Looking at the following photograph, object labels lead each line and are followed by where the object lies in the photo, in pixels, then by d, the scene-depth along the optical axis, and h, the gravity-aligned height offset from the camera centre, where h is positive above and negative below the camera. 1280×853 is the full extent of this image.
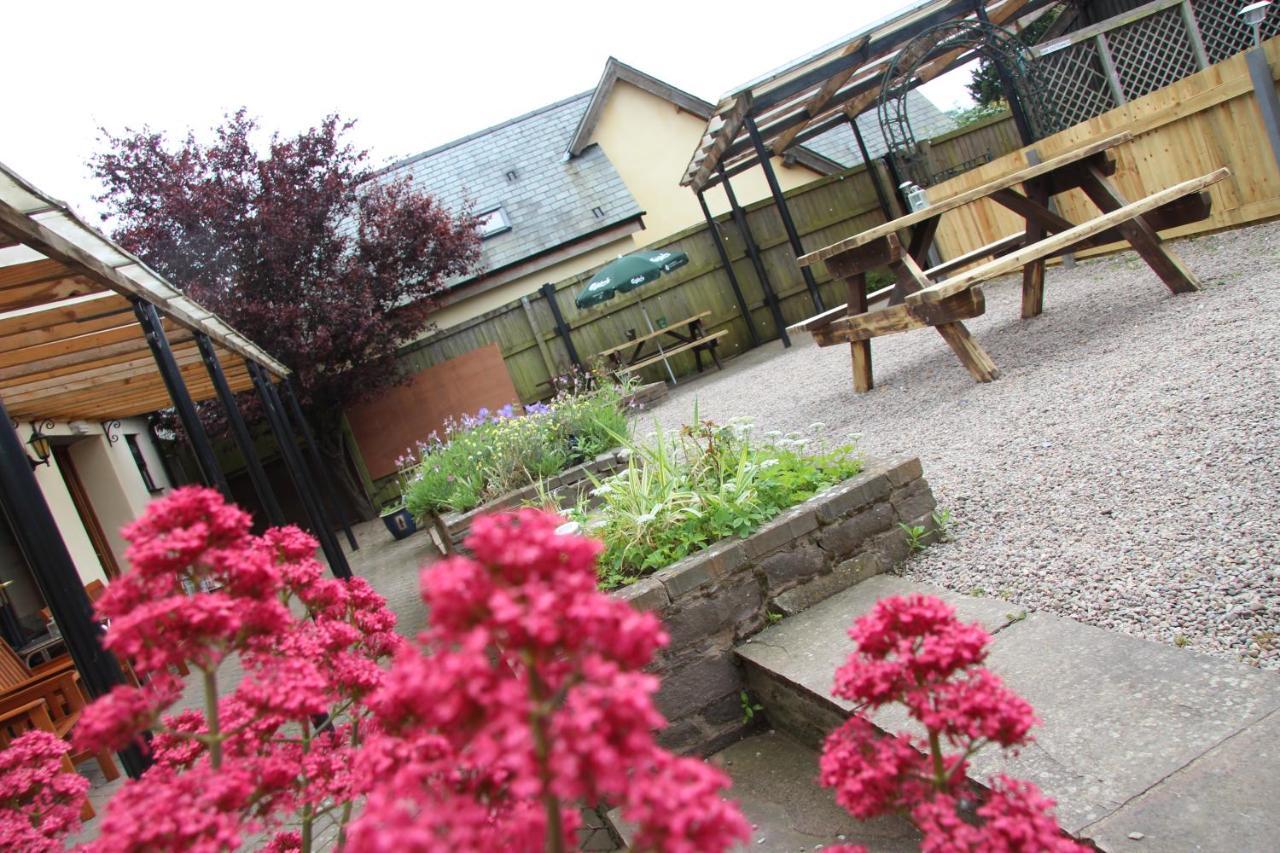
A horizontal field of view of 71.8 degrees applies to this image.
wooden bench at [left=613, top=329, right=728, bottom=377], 12.46 -0.12
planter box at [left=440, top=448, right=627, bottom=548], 5.98 -0.62
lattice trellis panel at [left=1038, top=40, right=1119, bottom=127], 11.61 +1.31
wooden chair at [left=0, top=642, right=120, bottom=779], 4.32 -0.47
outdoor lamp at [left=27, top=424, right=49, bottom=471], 8.06 +1.25
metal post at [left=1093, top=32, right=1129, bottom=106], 10.59 +1.20
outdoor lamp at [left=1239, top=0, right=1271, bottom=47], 7.12 +0.79
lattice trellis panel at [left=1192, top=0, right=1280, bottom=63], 11.02 +1.16
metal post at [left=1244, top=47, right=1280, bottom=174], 6.70 +0.16
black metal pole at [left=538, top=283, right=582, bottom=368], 14.11 +0.97
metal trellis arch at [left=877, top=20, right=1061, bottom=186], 9.55 +1.67
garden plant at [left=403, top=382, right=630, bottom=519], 6.54 -0.37
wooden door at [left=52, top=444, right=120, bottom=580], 9.78 +0.62
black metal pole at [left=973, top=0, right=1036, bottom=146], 10.34 +1.11
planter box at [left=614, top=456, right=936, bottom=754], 2.82 -0.88
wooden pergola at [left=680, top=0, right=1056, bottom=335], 9.84 +2.30
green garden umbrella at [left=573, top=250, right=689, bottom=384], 12.52 +1.13
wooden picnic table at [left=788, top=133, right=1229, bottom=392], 5.37 -0.27
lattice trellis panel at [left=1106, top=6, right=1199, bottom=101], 10.89 +1.26
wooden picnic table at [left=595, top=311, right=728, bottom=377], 12.83 +0.04
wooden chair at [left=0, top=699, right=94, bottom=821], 4.13 -0.56
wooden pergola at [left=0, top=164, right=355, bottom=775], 2.58 +1.21
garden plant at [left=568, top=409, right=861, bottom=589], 3.14 -0.61
